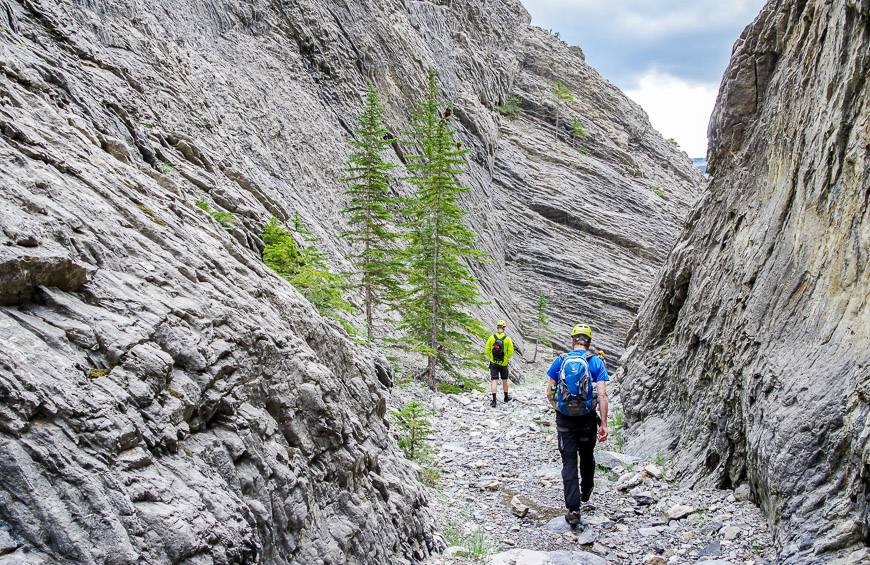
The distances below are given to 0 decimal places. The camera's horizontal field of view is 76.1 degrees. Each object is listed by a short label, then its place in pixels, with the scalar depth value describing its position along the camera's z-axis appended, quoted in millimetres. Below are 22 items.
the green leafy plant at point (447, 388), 17719
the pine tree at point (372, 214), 18812
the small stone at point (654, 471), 8095
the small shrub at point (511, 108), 48594
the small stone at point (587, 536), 6453
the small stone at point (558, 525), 6871
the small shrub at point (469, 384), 18297
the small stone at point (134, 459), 3242
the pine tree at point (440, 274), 18688
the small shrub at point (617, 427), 10365
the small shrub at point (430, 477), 8359
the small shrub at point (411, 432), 8959
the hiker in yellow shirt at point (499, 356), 15328
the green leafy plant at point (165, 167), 11754
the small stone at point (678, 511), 6648
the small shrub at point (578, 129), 49084
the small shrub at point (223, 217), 10414
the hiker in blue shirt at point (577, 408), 7047
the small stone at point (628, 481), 7910
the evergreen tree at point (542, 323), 35562
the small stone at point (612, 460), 8766
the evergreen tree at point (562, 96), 51684
